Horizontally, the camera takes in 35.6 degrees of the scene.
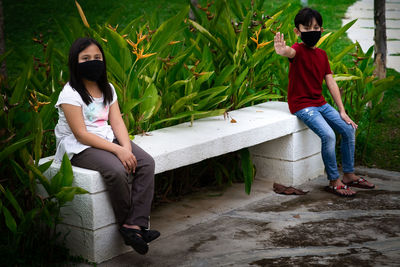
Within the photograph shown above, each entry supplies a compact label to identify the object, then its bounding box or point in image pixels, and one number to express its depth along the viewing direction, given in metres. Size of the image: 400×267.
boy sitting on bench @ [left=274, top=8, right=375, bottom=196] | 4.80
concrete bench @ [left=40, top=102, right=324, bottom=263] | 3.49
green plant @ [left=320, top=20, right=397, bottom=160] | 5.39
